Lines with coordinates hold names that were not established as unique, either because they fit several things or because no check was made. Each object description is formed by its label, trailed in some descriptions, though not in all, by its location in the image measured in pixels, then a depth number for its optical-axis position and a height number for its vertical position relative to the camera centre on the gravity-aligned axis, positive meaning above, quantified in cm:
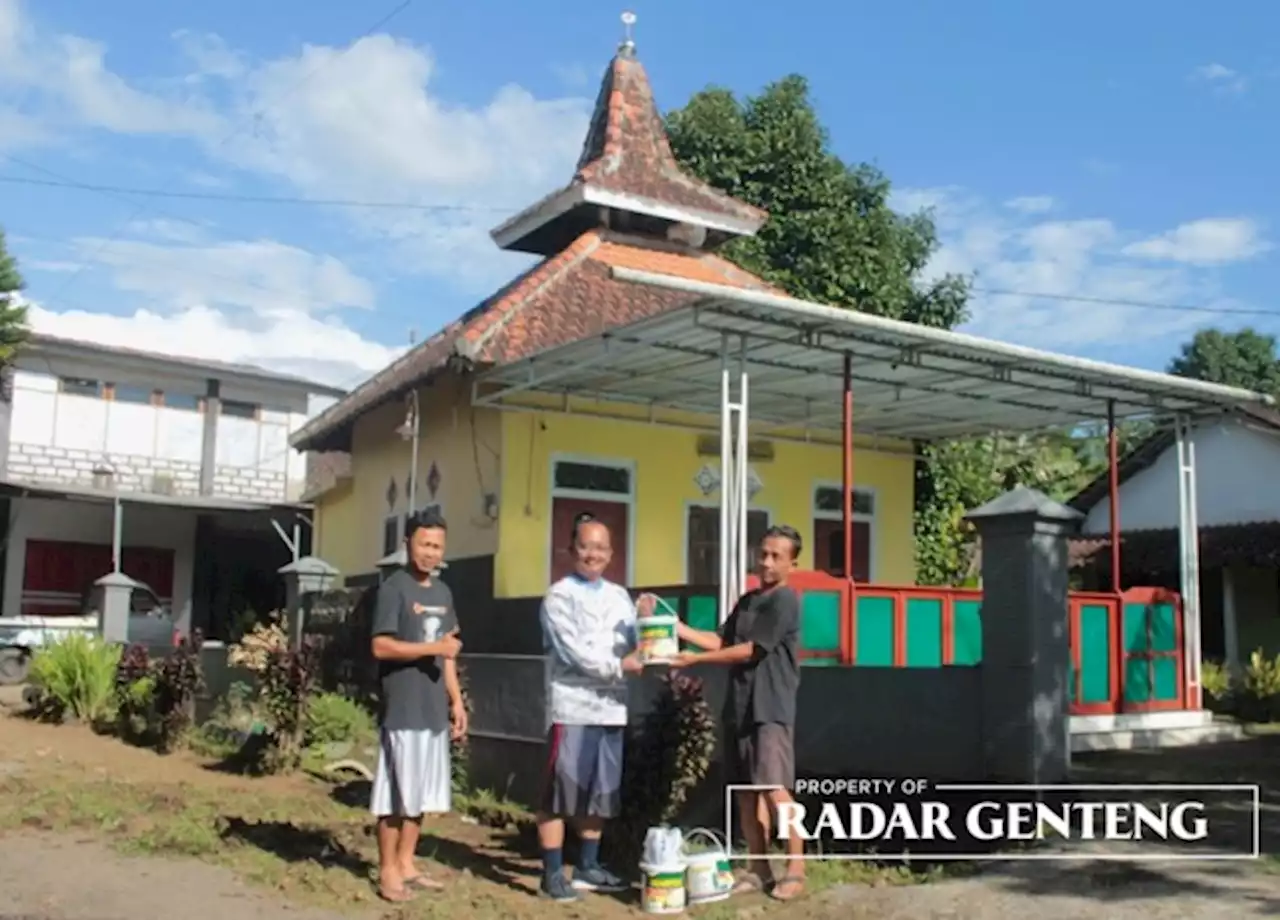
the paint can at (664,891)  601 -125
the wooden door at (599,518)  1377 +88
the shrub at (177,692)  1191 -82
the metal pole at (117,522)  2188 +132
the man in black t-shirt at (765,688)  622 -34
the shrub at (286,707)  1046 -81
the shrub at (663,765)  686 -79
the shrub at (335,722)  1077 -96
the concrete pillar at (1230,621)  1884 +6
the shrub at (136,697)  1249 -90
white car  2056 -54
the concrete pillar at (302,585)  1400 +22
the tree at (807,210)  2014 +679
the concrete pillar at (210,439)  2681 +332
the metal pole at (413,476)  1515 +151
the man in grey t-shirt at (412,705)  610 -45
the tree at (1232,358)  4122 +843
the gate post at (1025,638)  720 -9
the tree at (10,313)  2262 +494
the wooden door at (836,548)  1591 +83
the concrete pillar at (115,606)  1667 -6
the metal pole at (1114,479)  1216 +137
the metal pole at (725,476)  975 +103
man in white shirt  613 -39
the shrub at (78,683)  1359 -84
